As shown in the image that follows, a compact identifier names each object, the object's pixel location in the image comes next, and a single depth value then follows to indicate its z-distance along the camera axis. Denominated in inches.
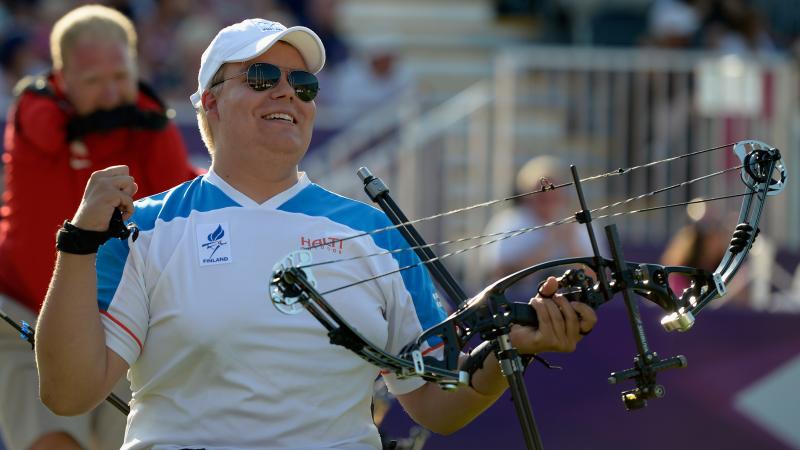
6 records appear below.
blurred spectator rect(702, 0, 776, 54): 920.9
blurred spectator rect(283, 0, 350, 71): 956.0
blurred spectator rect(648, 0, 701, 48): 887.1
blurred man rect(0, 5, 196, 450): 397.4
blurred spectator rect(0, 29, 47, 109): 911.7
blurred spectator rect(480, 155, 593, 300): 668.1
